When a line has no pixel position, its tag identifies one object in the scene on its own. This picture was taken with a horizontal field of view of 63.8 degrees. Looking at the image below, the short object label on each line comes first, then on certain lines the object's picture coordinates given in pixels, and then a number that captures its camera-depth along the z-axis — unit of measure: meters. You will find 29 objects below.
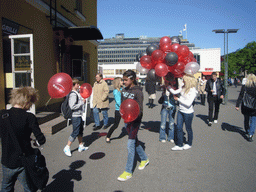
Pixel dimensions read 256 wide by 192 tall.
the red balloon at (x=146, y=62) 5.40
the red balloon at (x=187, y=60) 5.37
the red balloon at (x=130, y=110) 3.38
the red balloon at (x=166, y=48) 5.35
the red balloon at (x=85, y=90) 5.21
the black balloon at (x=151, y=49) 5.50
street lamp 14.45
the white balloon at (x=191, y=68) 4.95
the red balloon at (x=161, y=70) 4.86
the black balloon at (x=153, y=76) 5.11
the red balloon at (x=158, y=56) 5.07
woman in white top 4.69
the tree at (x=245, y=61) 51.25
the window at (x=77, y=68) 11.17
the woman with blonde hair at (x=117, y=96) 5.61
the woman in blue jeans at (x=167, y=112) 5.49
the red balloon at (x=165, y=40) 5.52
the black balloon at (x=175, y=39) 5.84
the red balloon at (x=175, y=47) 5.33
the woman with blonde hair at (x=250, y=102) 5.50
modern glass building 116.25
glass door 6.15
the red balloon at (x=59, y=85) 3.70
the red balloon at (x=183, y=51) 5.21
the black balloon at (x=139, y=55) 6.28
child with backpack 4.52
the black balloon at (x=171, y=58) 4.82
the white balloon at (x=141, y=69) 5.61
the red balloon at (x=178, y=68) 5.14
